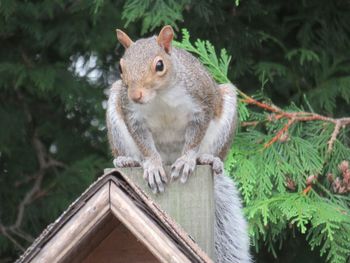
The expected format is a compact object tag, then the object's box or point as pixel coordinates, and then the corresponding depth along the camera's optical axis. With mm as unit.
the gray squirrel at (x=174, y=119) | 4402
